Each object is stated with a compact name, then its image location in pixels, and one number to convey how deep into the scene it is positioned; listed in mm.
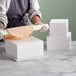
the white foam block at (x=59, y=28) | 2522
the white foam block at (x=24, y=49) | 2247
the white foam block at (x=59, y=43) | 2512
